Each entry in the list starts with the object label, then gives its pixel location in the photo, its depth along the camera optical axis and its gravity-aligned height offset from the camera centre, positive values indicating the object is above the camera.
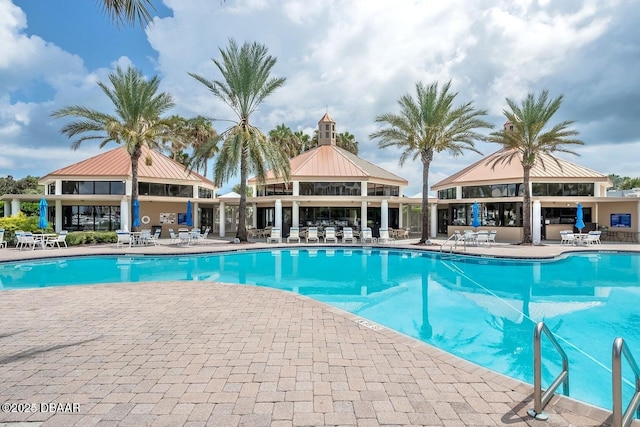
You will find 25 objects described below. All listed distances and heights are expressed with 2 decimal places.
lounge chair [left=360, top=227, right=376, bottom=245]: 23.42 -1.10
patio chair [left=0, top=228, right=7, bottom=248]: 19.05 -1.04
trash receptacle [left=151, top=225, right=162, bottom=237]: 27.42 -0.54
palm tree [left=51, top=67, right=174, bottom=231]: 20.88 +6.14
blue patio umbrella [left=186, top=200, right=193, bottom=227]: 25.00 +0.49
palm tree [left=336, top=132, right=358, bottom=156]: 42.45 +9.42
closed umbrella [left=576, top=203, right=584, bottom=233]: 22.80 +0.02
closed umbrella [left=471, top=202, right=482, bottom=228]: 24.10 +0.32
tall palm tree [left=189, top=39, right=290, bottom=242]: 21.12 +7.27
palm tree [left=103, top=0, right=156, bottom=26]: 4.61 +2.77
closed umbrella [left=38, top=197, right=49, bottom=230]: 19.98 +0.31
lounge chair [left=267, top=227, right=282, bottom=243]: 23.17 -0.88
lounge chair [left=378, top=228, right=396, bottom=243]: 23.34 -1.04
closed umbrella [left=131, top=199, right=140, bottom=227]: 21.72 +0.49
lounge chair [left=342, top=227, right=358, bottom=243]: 23.09 -0.95
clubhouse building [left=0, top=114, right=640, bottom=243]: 25.17 +1.64
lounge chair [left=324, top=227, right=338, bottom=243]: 22.83 -0.87
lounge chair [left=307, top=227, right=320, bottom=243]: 23.00 -0.81
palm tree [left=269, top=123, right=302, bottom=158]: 38.56 +8.96
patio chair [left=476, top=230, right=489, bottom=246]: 21.33 -1.09
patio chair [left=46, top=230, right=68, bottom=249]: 19.33 -1.00
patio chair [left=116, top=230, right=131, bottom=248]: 20.15 -0.96
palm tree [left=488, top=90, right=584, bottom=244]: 21.64 +5.26
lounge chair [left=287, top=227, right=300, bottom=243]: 23.31 -0.89
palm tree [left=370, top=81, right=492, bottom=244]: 21.53 +5.79
